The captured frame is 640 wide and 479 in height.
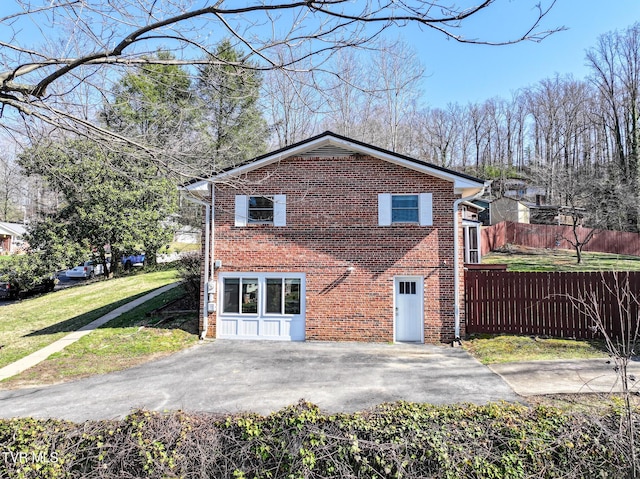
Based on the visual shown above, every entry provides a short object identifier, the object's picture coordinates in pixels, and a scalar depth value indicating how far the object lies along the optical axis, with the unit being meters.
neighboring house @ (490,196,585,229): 34.22
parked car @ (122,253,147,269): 30.20
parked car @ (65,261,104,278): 30.09
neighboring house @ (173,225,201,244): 36.78
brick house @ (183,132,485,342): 11.91
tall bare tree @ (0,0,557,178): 3.79
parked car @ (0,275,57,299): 22.91
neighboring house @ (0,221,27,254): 43.44
